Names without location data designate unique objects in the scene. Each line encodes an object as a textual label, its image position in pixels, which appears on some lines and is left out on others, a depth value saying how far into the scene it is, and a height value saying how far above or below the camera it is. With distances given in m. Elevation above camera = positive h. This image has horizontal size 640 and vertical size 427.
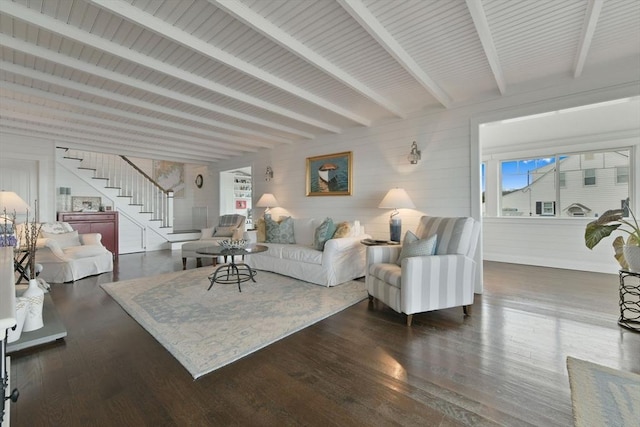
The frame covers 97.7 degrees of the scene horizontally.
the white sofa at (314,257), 3.80 -0.65
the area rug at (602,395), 1.40 -1.03
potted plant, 2.47 -0.25
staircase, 6.52 +0.52
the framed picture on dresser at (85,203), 6.32 +0.26
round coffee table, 3.61 -0.86
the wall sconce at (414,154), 4.05 +0.86
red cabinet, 5.92 -0.20
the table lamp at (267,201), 6.00 +0.27
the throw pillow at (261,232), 4.89 -0.32
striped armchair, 2.58 -0.61
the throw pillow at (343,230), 4.12 -0.25
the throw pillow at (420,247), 2.78 -0.35
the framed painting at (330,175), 4.96 +0.72
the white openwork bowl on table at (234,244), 3.82 -0.42
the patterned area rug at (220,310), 2.12 -0.99
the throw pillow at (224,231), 5.67 -0.36
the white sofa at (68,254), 4.05 -0.61
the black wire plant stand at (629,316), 2.47 -0.99
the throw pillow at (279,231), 4.77 -0.30
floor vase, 2.28 -0.76
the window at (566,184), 4.66 +0.53
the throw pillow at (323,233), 4.09 -0.29
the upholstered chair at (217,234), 5.11 -0.41
